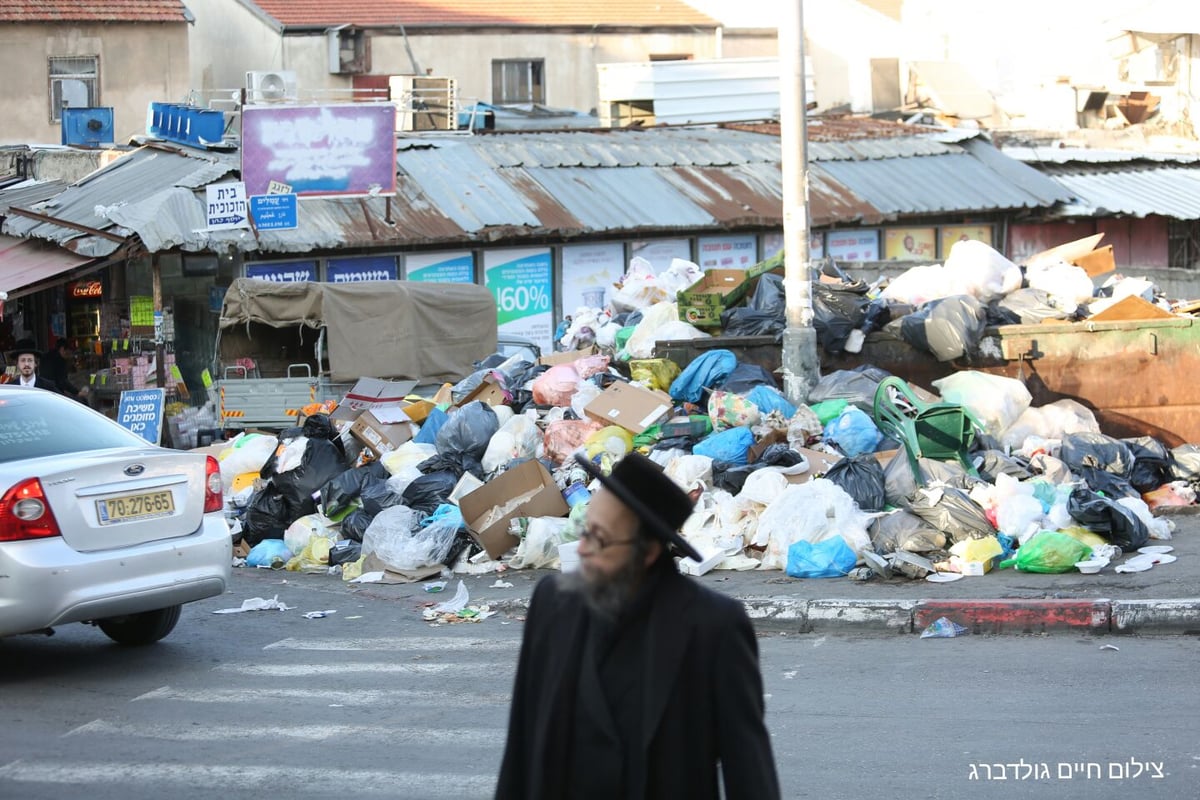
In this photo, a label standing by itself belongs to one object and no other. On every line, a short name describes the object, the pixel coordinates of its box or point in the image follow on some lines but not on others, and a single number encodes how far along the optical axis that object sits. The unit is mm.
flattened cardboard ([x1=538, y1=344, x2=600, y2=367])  13977
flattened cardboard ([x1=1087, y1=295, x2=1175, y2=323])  12367
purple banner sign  19625
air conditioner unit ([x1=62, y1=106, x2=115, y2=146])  25156
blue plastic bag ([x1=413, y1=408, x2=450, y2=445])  12992
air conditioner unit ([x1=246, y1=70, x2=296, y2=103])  27047
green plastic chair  11211
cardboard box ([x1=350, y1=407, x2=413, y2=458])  12970
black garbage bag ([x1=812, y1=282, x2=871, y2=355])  12617
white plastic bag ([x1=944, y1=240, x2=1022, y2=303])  12992
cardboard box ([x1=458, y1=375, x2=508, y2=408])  13258
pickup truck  16141
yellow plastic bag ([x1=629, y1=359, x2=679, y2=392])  12578
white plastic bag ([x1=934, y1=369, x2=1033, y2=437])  11766
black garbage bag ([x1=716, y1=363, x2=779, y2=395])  12242
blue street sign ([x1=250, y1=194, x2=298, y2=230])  19156
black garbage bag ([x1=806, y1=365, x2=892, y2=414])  12039
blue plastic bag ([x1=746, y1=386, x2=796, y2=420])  11938
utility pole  11992
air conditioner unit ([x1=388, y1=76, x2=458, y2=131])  26844
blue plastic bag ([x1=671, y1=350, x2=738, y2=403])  12344
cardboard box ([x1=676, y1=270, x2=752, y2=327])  13438
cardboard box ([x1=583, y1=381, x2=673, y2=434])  11922
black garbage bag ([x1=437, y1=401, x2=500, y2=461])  12320
